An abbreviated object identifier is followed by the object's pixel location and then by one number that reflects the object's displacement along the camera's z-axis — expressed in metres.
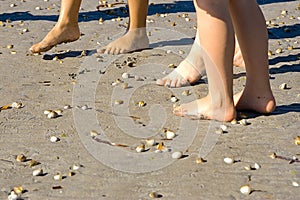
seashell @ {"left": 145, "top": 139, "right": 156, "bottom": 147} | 5.20
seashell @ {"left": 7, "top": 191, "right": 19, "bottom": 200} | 4.36
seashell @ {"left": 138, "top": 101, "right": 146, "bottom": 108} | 6.06
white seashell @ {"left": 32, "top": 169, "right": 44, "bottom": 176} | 4.71
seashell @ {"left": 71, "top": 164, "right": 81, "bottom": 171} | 4.81
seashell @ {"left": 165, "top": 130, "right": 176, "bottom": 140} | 5.35
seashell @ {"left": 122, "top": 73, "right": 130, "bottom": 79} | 6.86
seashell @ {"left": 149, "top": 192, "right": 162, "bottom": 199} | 4.37
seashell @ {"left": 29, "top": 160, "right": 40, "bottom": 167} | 4.86
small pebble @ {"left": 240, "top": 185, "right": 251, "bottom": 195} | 4.40
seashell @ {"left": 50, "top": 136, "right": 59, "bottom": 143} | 5.30
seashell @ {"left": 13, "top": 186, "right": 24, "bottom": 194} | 4.45
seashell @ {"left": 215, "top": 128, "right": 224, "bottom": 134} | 5.40
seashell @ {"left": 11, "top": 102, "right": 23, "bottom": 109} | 6.02
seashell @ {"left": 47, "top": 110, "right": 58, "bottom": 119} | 5.78
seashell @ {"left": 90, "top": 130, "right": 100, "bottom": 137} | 5.40
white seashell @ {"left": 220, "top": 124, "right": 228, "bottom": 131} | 5.46
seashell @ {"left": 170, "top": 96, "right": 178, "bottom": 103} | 6.19
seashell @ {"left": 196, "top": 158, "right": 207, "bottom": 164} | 4.89
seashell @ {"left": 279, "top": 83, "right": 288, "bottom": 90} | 6.49
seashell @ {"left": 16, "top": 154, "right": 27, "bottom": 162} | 4.95
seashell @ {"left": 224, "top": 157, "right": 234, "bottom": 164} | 4.87
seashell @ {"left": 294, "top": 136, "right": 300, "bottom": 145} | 5.19
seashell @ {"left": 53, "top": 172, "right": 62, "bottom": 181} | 4.64
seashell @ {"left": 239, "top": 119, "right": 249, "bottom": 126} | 5.55
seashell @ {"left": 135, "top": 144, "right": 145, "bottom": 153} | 5.09
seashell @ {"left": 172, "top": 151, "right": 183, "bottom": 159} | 4.97
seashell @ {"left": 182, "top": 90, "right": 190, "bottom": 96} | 6.36
